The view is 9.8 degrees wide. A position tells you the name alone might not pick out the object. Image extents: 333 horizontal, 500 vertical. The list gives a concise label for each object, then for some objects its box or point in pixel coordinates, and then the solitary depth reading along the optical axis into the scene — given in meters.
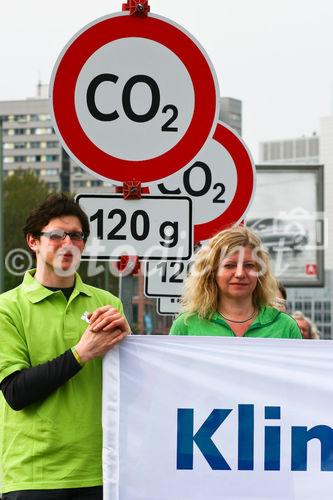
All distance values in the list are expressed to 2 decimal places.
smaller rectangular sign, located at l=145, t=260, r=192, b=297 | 14.43
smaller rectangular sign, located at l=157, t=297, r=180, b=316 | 16.49
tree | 91.13
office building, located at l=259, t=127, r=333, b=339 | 42.97
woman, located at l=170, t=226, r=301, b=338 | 8.43
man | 7.16
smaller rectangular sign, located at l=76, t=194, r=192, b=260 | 9.09
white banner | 7.44
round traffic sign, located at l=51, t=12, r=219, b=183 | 8.80
